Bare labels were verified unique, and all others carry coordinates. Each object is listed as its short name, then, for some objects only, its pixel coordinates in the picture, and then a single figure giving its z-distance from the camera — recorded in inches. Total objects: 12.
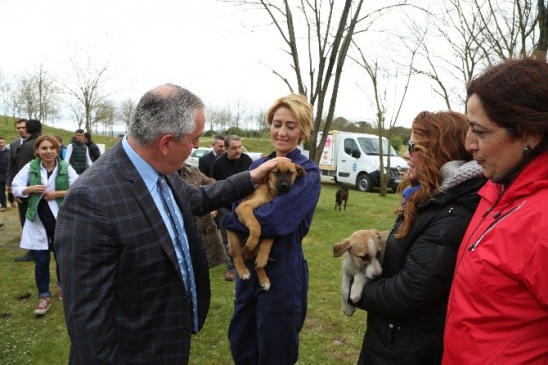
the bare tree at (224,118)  2436.0
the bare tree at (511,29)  361.4
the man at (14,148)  325.4
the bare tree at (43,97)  1295.4
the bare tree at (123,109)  1897.1
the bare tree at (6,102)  1691.7
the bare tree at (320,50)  360.8
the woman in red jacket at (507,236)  54.0
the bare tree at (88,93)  874.7
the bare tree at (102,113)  1200.8
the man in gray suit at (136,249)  68.1
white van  818.8
